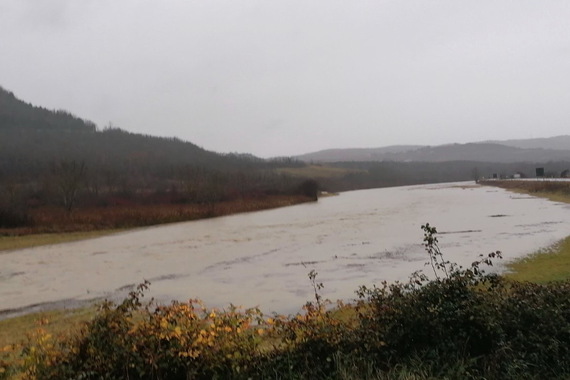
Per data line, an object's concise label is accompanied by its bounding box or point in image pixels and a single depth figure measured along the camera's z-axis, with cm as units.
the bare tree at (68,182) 4453
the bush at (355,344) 380
